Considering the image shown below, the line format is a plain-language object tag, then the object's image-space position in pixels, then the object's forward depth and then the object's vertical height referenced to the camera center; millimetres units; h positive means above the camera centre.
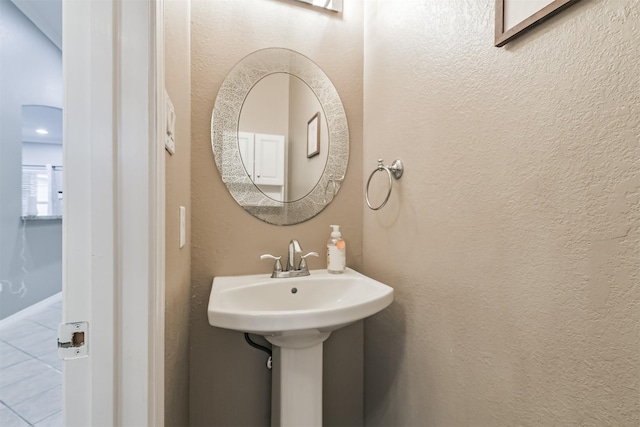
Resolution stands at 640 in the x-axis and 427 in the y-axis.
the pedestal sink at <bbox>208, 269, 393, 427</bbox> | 728 -313
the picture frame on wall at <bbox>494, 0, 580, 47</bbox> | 562 +429
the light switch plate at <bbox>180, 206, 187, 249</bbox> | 825 -52
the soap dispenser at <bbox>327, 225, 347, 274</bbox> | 1163 -182
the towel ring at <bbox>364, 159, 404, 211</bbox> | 1045 +154
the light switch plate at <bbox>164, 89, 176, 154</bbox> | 627 +202
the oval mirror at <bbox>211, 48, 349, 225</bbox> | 1131 +317
